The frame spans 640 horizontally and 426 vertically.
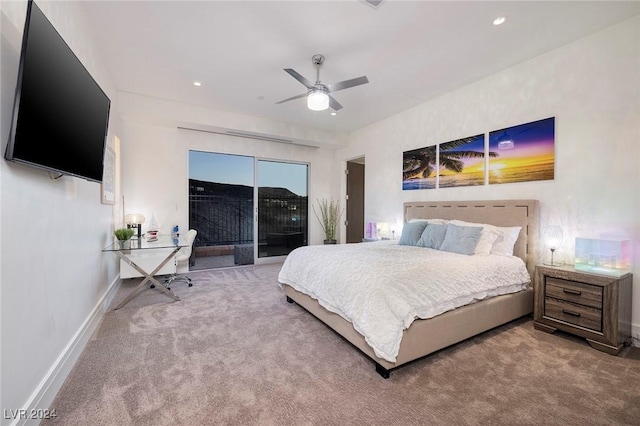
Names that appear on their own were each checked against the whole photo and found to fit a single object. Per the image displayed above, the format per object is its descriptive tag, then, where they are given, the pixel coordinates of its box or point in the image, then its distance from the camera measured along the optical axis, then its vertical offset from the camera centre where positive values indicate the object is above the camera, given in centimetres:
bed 199 -89
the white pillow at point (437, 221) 366 -15
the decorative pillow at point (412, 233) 367 -32
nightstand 225 -87
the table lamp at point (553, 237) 286 -29
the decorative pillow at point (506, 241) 307 -36
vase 327 -44
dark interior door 669 +21
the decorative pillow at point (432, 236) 336 -33
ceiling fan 275 +129
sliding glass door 579 +5
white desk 319 -46
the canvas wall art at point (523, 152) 299 +70
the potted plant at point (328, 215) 652 -12
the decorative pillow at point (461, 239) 301 -33
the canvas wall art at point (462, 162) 366 +70
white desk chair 421 -96
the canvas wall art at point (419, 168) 430 +72
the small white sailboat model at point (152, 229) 394 -33
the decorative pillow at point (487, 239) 302 -33
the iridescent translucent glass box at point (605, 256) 243 -42
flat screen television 131 +62
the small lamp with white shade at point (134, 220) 434 -17
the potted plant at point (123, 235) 346 -34
